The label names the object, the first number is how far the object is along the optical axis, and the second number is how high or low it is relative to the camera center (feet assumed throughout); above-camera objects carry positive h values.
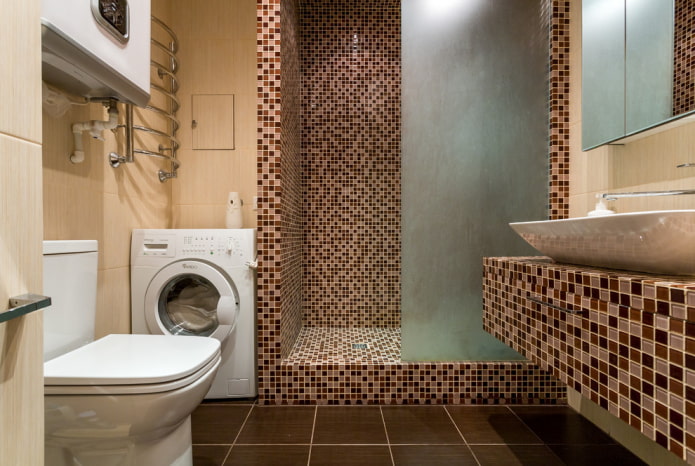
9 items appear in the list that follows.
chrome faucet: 3.63 +0.39
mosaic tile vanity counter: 2.41 -0.89
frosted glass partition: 6.39 +1.30
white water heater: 3.58 +1.93
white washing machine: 6.56 -0.85
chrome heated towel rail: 7.25 +2.67
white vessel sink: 2.67 -0.08
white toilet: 3.59 -1.54
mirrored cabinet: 4.12 +2.06
